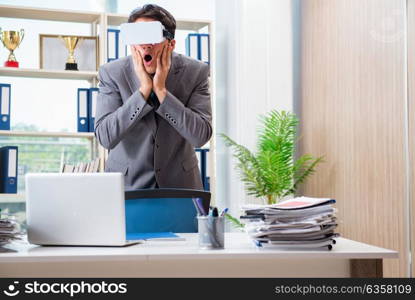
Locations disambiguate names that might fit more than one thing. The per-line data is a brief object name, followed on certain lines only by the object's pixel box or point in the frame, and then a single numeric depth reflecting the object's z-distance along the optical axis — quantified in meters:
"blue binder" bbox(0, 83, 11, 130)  4.40
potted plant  4.37
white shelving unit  4.47
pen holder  1.80
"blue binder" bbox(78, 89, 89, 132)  4.54
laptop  1.79
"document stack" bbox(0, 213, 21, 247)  1.81
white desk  1.66
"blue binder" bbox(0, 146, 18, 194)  4.37
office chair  2.41
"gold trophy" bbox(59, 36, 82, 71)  4.55
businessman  2.67
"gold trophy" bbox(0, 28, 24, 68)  4.51
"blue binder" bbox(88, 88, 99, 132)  4.55
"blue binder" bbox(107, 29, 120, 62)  4.61
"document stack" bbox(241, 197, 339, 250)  1.80
